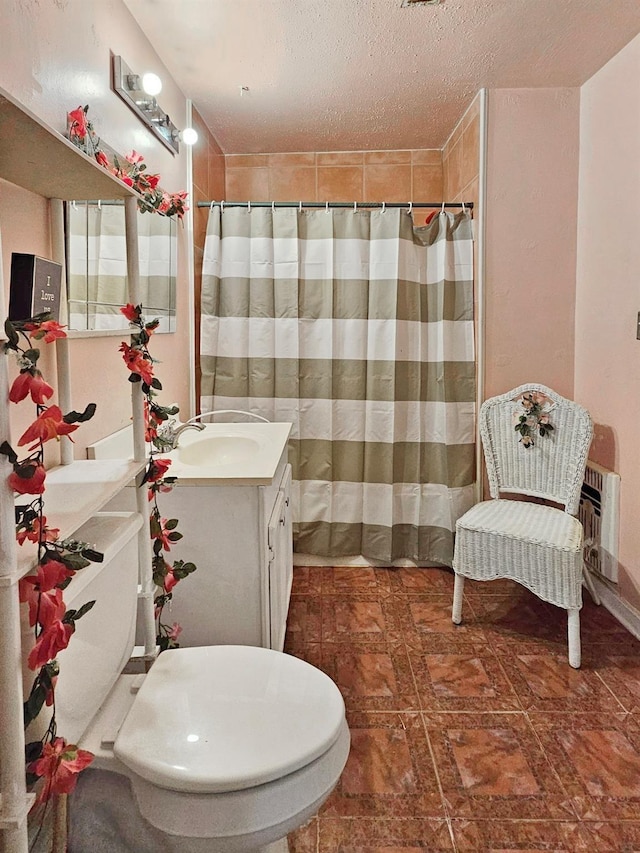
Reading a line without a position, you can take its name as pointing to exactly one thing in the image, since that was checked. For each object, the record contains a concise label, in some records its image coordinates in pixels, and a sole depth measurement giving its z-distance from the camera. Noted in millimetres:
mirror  1601
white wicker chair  2312
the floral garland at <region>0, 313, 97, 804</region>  835
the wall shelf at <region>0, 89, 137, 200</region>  946
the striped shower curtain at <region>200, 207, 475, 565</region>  3082
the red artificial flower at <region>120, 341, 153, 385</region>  1328
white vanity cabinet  1900
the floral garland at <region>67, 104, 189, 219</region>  1610
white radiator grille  2627
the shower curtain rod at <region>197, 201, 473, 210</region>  3035
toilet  1088
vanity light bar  1962
